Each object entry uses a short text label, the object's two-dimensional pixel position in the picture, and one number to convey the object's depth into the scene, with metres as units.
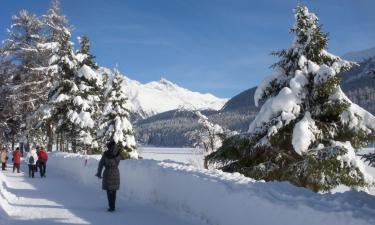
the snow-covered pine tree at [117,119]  36.28
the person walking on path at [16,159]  27.02
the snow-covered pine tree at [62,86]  36.09
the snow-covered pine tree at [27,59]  39.88
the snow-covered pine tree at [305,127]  14.33
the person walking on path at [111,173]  11.72
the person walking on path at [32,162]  23.92
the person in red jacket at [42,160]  24.25
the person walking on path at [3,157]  28.86
